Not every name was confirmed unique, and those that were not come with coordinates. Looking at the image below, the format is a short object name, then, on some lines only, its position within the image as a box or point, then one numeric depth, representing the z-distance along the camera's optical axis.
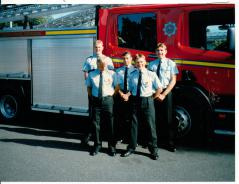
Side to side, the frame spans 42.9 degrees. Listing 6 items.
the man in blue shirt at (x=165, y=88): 4.69
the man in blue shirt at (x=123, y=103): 4.78
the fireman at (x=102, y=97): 4.73
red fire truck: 4.77
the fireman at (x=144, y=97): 4.52
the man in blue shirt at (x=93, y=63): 4.94
